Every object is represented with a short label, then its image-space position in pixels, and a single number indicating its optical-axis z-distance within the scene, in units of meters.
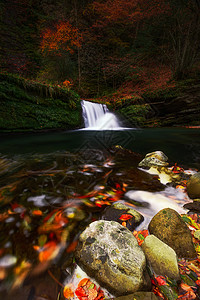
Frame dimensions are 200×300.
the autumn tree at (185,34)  10.99
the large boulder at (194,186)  2.34
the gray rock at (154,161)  3.77
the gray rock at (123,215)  1.85
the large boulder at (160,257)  1.25
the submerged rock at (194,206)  2.08
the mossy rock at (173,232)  1.46
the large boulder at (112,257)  1.13
